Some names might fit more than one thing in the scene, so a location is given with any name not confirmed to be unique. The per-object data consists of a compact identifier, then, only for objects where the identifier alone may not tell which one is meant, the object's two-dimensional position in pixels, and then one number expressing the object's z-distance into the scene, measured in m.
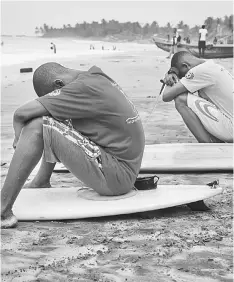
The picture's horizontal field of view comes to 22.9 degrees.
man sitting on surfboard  3.21
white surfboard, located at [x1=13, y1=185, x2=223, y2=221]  3.37
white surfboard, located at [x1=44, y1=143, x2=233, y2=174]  4.71
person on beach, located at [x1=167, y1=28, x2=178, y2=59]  25.33
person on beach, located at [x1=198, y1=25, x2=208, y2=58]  22.06
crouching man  5.08
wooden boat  24.52
